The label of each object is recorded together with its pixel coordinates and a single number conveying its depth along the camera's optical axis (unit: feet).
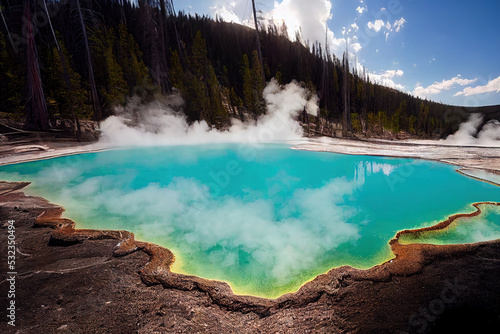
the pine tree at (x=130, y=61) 63.41
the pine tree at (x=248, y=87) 74.23
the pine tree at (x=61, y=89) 47.91
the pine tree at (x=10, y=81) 44.47
